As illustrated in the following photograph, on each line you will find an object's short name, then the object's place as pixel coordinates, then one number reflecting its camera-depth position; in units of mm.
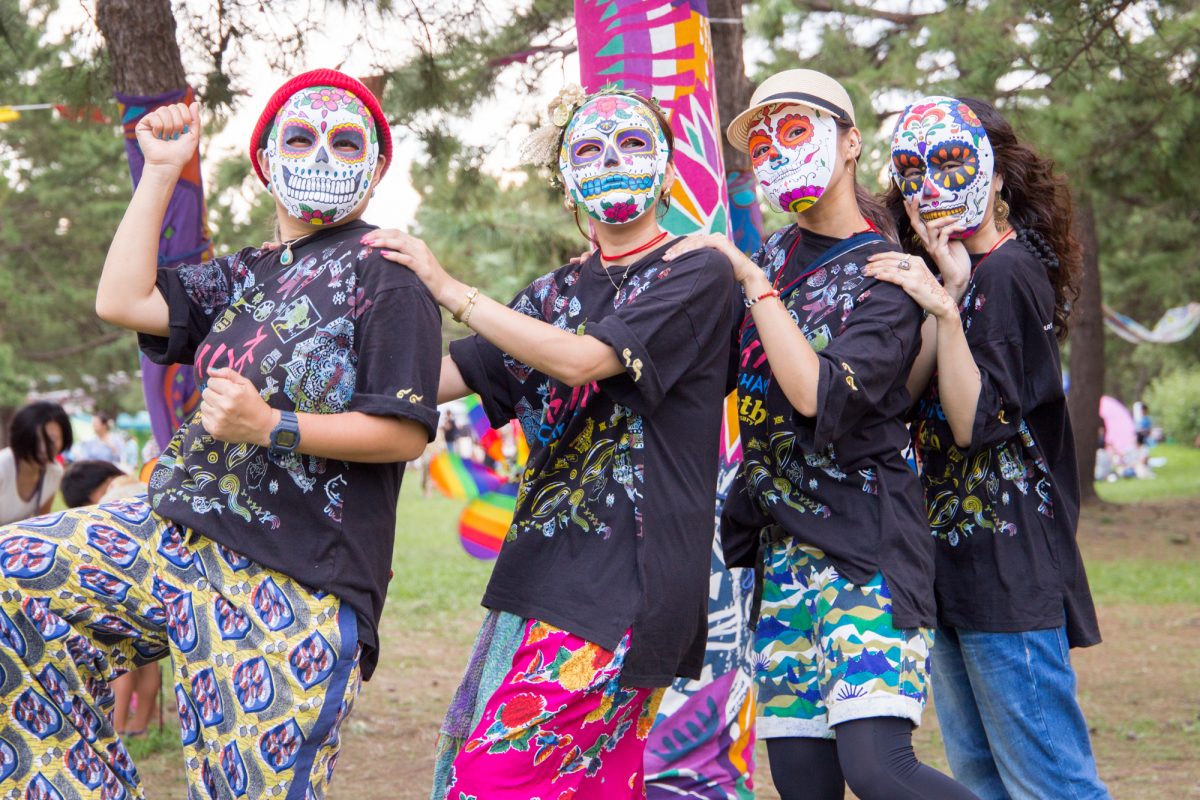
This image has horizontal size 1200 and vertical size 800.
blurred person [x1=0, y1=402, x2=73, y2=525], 6480
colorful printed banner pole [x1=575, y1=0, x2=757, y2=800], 4262
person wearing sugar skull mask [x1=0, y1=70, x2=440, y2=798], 2828
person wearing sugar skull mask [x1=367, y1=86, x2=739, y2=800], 2840
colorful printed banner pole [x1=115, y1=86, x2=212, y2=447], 5352
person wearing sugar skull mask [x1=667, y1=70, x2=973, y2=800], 2947
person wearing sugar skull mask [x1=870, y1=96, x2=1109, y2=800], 3260
